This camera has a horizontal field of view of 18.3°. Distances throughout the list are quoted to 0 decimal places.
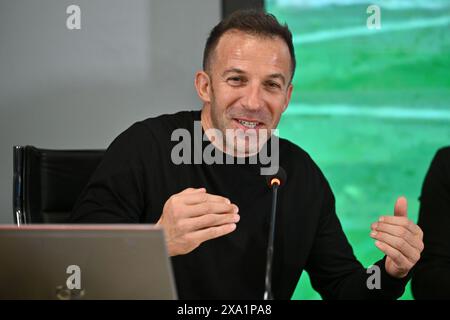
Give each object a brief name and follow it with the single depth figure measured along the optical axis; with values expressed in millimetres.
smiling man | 2191
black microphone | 1847
